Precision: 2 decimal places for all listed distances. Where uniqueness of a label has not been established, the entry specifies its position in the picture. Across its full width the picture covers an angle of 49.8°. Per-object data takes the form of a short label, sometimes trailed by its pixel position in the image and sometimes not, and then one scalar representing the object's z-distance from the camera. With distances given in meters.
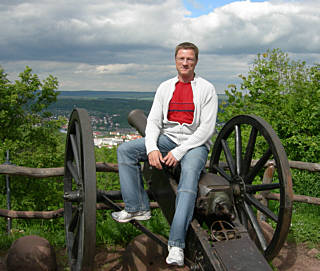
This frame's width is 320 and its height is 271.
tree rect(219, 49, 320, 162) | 6.39
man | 2.89
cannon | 2.28
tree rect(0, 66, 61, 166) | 13.51
